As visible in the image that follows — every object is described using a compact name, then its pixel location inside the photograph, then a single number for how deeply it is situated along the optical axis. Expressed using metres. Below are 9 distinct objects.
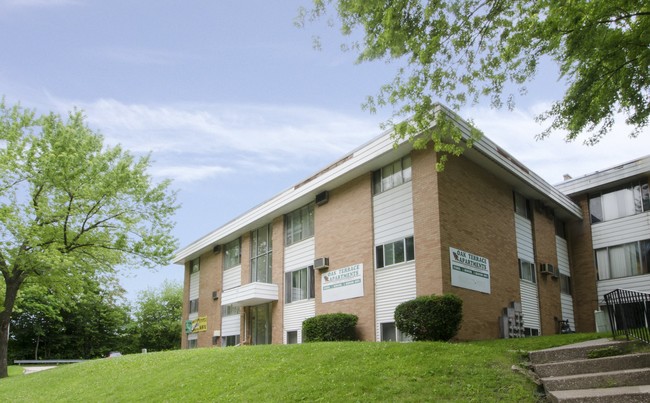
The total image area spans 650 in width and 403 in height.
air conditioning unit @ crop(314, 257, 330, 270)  22.81
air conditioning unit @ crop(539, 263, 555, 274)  24.43
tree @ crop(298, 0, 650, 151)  11.84
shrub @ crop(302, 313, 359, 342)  20.26
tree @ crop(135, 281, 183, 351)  56.50
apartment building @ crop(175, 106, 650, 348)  19.28
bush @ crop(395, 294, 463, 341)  16.31
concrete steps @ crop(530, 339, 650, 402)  8.66
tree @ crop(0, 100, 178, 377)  26.19
